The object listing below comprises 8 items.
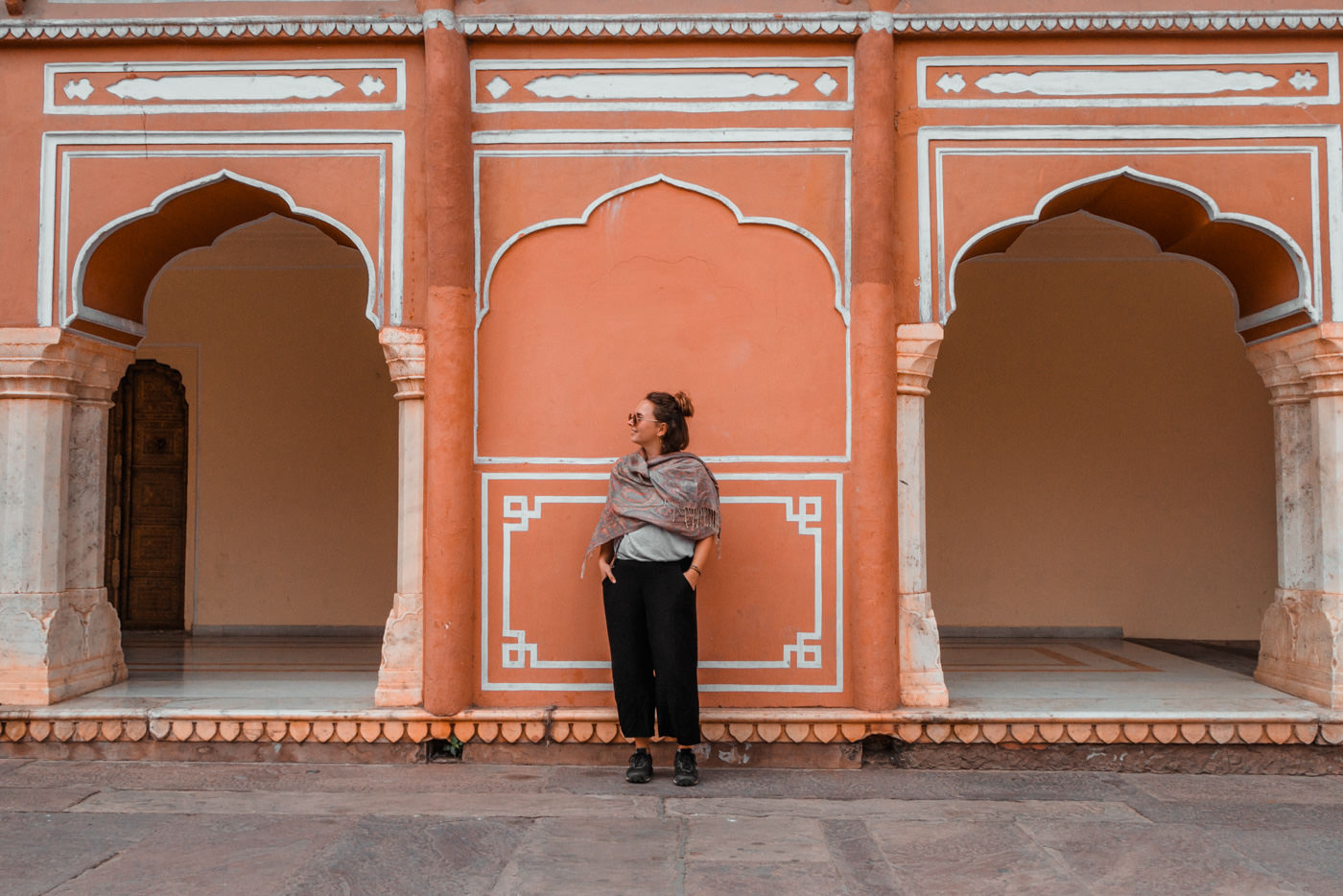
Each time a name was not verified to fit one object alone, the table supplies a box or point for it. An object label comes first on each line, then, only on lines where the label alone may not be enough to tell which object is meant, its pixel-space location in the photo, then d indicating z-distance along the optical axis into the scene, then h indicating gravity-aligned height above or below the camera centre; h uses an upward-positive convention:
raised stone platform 4.80 -1.07
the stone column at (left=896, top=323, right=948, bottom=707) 4.94 -0.16
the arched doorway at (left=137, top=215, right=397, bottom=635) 8.22 +0.52
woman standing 4.46 -0.36
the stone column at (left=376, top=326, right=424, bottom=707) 4.96 -0.21
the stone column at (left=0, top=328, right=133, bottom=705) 5.05 -0.17
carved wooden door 8.27 -0.14
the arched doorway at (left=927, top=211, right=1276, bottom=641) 8.04 +0.37
